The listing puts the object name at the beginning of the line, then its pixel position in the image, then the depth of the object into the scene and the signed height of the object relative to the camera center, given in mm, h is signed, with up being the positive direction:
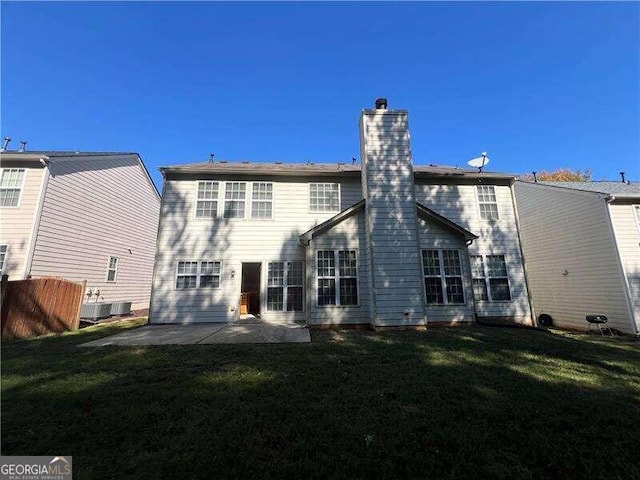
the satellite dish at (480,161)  13914 +6020
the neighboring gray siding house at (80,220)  12133 +3610
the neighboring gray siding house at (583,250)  12484 +1852
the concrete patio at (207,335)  8219 -1205
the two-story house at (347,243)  10766 +1997
